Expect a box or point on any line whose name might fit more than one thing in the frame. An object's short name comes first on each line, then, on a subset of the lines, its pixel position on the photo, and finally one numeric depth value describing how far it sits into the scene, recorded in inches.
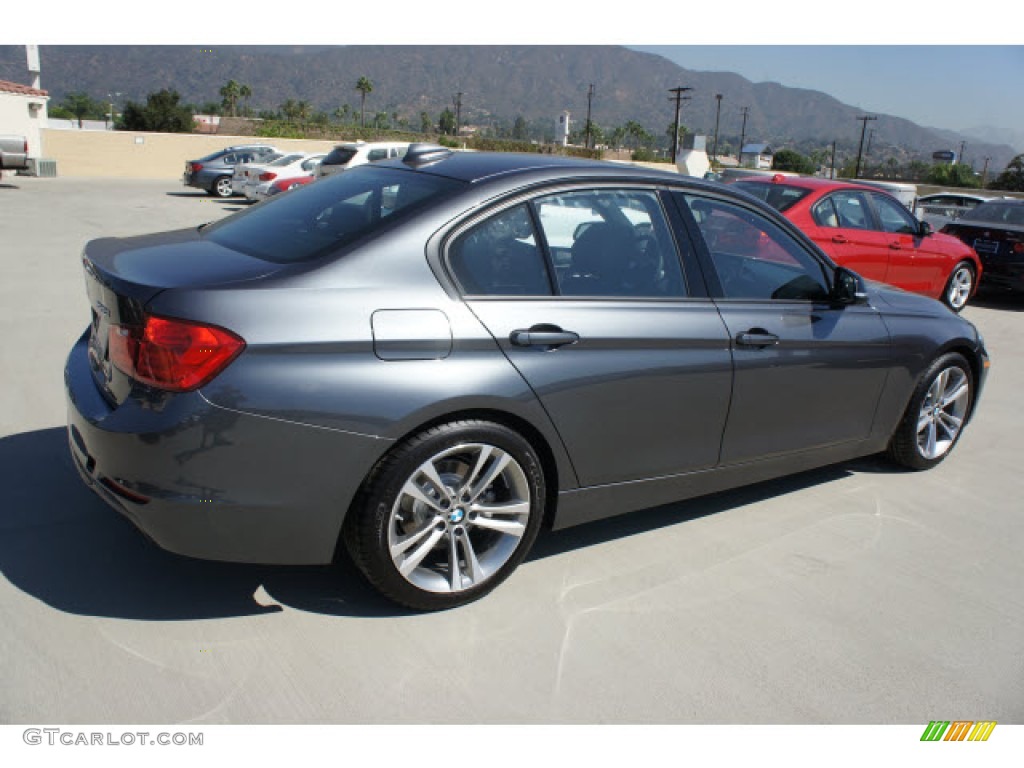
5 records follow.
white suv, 751.7
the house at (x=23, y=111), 1234.0
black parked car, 449.7
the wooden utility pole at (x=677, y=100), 2223.2
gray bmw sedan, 103.0
